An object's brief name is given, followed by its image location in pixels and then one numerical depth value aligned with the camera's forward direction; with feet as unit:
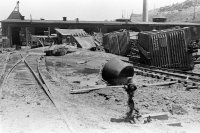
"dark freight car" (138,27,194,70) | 65.51
